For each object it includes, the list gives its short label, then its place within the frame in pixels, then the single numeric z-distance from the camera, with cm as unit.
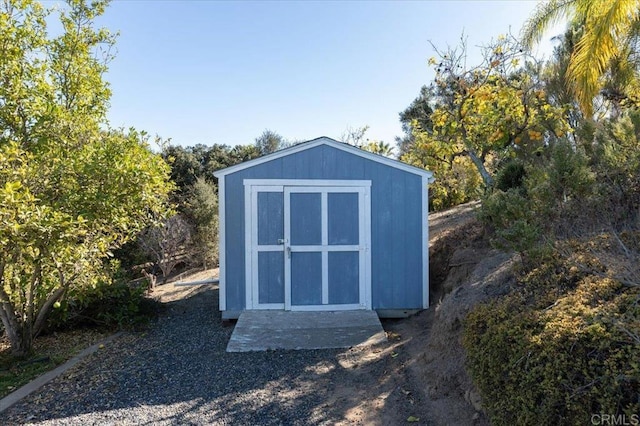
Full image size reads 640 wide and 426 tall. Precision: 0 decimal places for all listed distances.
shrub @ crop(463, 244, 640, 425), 192
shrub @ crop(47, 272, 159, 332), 578
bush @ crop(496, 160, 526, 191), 636
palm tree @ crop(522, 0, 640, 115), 588
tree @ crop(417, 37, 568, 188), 753
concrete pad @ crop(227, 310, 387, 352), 483
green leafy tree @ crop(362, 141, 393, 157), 1208
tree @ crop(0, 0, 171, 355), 394
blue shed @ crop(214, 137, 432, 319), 603
